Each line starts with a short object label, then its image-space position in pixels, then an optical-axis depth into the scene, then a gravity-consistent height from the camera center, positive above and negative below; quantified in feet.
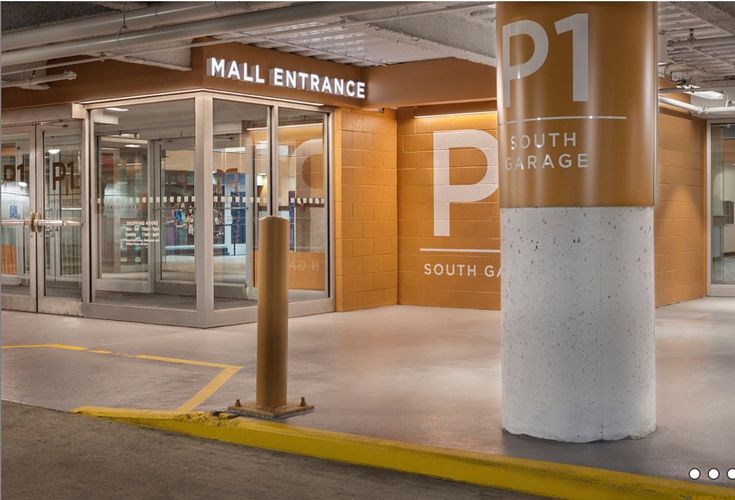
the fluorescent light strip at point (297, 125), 40.63 +4.98
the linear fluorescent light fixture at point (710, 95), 43.93 +6.57
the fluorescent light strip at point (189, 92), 37.14 +5.86
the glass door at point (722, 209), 51.21 +1.14
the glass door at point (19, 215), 44.24 +0.98
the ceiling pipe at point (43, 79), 37.96 +6.67
